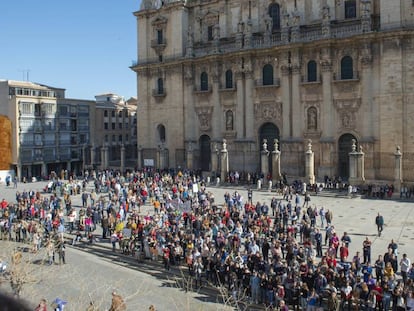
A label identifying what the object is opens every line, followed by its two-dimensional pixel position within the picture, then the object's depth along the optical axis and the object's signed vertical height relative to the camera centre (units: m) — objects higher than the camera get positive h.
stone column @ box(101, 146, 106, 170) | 55.38 +0.11
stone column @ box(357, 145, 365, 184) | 38.22 -0.87
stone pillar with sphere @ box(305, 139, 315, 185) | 40.50 -0.85
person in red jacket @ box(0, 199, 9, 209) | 29.90 -2.86
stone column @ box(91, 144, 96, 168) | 59.09 +0.59
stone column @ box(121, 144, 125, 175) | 53.75 -0.17
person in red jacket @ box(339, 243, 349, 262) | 18.28 -3.86
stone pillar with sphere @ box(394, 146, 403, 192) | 36.69 -1.24
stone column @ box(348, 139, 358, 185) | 38.12 -0.94
